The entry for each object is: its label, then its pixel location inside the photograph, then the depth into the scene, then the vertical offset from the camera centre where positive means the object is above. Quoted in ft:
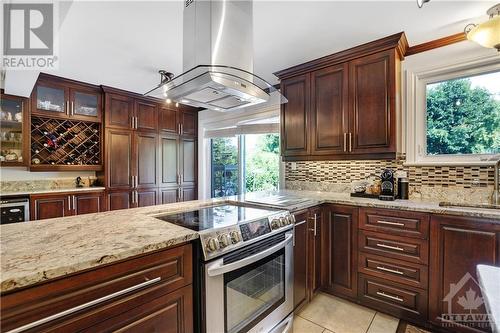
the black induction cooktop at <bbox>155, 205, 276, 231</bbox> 4.40 -1.06
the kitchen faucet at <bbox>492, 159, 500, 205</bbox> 6.13 -0.60
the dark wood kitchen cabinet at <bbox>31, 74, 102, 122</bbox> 10.11 +3.19
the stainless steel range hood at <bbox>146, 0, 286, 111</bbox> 4.75 +2.45
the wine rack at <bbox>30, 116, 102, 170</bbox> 10.36 +1.15
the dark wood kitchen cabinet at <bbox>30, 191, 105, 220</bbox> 9.39 -1.52
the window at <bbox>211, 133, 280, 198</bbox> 12.21 +0.21
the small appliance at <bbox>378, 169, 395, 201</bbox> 7.30 -0.61
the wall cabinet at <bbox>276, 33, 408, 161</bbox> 7.20 +2.17
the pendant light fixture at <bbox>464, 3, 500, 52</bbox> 4.94 +2.91
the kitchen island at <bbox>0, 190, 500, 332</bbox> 2.51 -1.28
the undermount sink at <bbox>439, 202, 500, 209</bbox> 5.85 -1.02
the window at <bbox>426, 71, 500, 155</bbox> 6.72 +1.53
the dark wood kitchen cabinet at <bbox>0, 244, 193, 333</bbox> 2.41 -1.57
